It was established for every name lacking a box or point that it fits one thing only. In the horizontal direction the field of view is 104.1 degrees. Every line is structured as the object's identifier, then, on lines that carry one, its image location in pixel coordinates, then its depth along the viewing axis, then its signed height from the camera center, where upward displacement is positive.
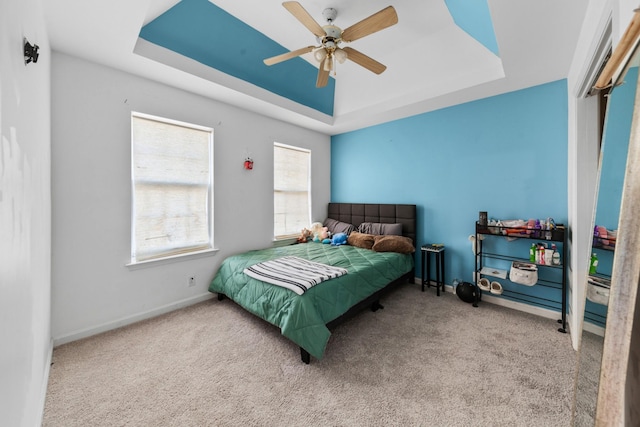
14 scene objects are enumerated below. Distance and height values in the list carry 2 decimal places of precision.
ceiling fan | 1.79 +1.39
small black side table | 3.28 -0.73
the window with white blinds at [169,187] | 2.64 +0.24
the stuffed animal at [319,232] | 4.17 -0.38
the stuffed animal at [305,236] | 4.22 -0.46
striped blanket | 2.15 -0.61
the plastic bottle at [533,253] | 2.66 -0.46
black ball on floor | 2.98 -0.99
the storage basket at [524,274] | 2.54 -0.66
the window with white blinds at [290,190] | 4.04 +0.33
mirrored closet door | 0.95 -0.10
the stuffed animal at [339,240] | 3.86 -0.47
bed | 1.97 -0.74
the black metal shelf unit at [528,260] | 2.48 -0.57
